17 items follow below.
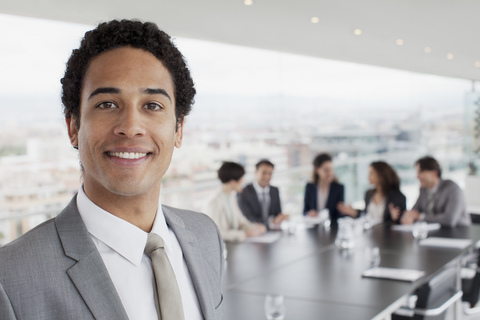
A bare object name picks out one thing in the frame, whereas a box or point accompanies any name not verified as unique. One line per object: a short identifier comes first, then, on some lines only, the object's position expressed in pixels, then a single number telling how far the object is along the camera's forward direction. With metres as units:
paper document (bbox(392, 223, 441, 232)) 4.62
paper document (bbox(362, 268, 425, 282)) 3.00
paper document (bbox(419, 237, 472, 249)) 3.94
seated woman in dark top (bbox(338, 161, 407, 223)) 5.18
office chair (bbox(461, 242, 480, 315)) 3.85
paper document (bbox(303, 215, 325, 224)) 5.09
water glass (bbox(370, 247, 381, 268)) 3.31
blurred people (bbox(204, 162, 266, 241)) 4.51
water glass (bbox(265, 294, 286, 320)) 2.34
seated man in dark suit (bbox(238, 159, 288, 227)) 5.42
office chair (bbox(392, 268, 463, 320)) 2.82
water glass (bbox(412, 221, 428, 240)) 4.21
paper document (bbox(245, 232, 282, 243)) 4.27
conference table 2.54
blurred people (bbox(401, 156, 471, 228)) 4.72
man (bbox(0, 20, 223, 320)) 0.93
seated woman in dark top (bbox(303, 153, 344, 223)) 5.77
